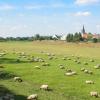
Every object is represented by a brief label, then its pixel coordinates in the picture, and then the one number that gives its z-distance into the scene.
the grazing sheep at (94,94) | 19.39
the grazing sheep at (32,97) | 17.37
